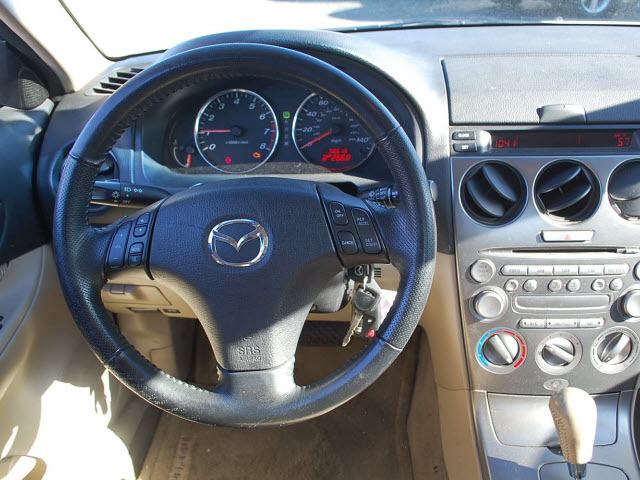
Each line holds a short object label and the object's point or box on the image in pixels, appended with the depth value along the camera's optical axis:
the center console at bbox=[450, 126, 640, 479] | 1.34
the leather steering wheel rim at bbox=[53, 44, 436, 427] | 0.98
